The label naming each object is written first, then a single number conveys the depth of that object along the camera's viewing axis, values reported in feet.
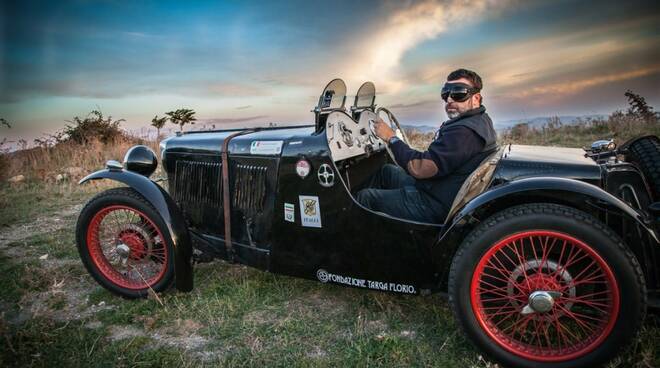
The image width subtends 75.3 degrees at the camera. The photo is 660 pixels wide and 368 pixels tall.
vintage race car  7.78
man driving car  9.30
